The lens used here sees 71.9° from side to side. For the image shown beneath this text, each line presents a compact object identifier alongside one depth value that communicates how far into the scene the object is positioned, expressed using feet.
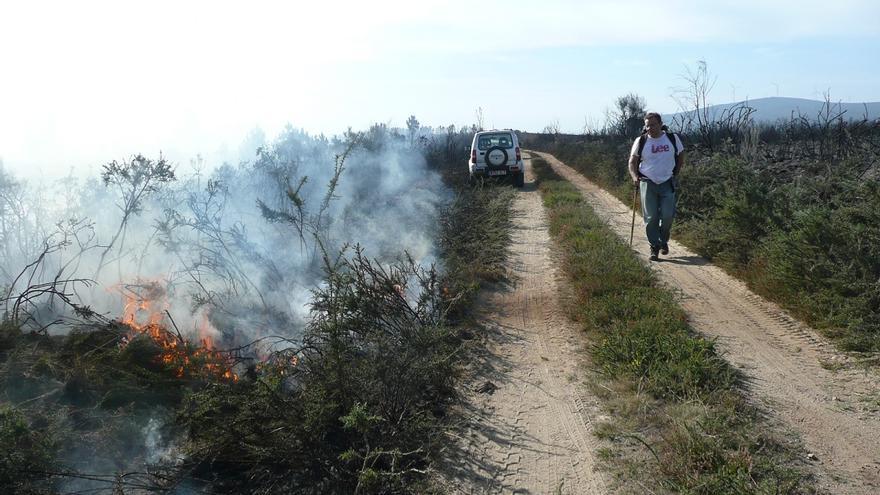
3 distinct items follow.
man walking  26.40
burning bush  11.46
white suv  59.41
